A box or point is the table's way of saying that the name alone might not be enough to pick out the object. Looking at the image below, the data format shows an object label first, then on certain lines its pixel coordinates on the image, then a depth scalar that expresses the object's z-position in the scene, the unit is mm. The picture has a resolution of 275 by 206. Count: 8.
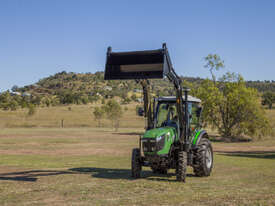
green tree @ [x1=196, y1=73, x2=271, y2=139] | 43125
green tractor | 11523
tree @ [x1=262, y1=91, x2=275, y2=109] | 108188
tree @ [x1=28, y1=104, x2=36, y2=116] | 85844
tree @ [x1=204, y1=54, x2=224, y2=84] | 47956
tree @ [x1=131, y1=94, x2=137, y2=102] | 158675
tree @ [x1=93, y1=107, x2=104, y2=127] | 75312
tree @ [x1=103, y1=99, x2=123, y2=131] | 68188
